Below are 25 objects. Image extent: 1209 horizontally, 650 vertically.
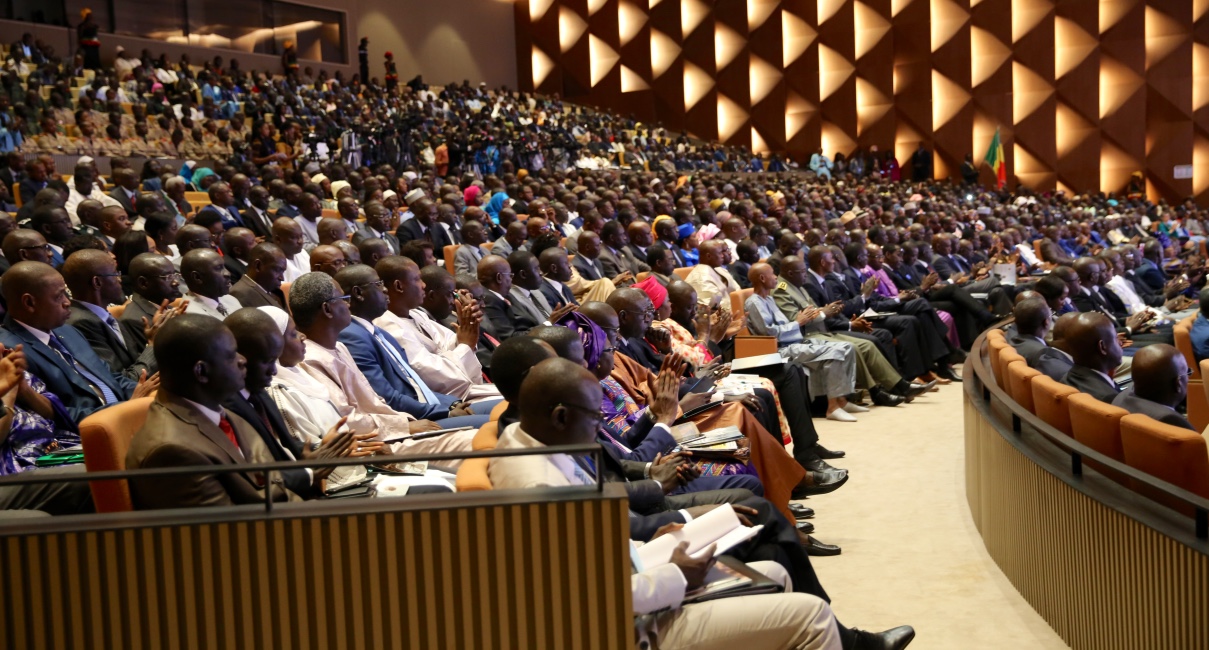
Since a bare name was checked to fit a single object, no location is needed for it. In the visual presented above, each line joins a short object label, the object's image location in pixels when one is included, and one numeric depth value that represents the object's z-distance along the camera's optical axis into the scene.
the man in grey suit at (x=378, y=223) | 7.76
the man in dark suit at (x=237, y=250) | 6.00
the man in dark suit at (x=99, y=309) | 3.96
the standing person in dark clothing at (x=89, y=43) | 15.10
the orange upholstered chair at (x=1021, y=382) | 3.62
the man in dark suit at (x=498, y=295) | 5.33
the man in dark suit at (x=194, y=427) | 2.14
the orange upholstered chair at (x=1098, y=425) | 2.88
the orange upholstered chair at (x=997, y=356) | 4.24
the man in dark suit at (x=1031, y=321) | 4.78
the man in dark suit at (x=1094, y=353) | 3.75
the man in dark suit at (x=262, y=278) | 4.83
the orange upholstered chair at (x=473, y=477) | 2.27
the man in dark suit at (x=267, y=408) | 2.71
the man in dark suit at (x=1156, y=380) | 3.25
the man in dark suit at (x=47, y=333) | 3.44
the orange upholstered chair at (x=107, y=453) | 2.27
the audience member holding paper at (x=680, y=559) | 2.18
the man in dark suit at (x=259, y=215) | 8.02
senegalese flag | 20.12
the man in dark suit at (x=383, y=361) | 3.96
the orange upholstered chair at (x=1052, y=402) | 3.23
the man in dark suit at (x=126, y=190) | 8.30
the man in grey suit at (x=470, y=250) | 7.08
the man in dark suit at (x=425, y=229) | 8.09
